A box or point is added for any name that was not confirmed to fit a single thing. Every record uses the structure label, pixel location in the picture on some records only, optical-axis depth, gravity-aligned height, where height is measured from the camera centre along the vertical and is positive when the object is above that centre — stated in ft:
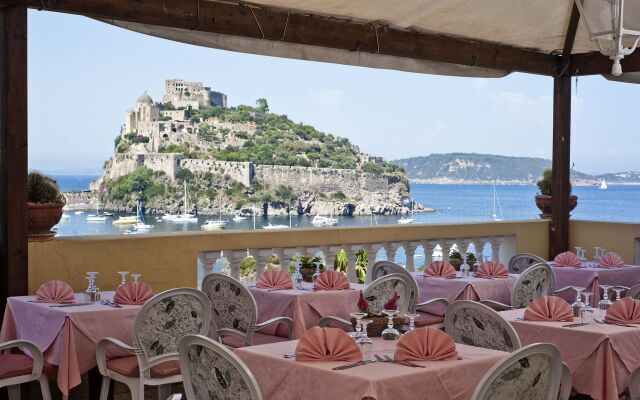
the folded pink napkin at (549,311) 15.65 -2.16
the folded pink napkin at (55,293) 17.33 -2.00
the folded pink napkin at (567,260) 25.11 -2.05
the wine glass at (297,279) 20.48 -2.08
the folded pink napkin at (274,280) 20.02 -2.06
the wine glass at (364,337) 12.17 -2.03
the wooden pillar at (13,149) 18.15 +0.82
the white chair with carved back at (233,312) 18.29 -2.54
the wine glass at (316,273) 20.54 -1.96
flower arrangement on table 13.38 -1.99
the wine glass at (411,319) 12.49 -1.83
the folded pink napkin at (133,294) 17.28 -2.02
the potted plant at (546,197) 31.35 -0.34
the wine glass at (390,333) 13.06 -2.12
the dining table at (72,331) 16.24 -2.61
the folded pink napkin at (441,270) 22.53 -2.07
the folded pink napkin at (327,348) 11.57 -2.06
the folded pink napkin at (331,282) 19.86 -2.08
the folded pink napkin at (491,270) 22.61 -2.08
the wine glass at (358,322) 12.04 -1.81
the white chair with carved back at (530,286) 21.16 -2.38
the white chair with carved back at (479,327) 13.73 -2.21
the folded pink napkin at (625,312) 15.37 -2.14
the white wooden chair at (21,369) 15.80 -3.20
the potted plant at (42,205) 19.36 -0.35
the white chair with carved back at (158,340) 15.64 -2.66
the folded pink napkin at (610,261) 25.05 -2.07
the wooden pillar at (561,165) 29.96 +0.75
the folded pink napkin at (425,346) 11.73 -2.08
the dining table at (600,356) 14.42 -2.74
